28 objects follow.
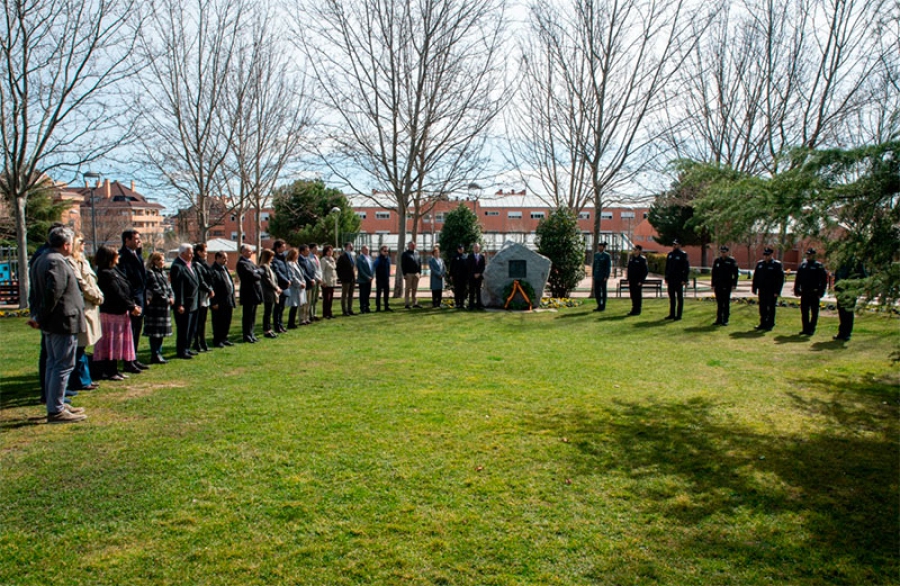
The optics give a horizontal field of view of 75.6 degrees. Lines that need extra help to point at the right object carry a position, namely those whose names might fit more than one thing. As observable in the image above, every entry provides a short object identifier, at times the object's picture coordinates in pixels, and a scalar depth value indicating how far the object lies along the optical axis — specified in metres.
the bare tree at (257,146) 19.58
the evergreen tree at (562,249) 19.45
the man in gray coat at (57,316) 5.57
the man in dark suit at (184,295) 8.87
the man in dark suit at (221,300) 9.85
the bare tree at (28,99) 14.09
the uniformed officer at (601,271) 16.12
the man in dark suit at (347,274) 15.36
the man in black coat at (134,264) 7.88
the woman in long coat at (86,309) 6.36
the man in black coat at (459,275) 16.83
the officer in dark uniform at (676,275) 14.31
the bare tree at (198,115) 18.05
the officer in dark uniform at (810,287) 11.90
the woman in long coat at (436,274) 17.08
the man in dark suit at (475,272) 16.55
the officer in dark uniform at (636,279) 15.26
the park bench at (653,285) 19.83
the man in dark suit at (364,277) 16.00
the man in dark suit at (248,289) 10.55
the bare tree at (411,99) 18.50
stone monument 16.69
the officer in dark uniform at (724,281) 13.39
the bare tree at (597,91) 18.84
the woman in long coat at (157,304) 8.38
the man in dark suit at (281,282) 12.05
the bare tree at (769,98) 18.03
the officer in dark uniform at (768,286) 12.81
